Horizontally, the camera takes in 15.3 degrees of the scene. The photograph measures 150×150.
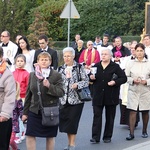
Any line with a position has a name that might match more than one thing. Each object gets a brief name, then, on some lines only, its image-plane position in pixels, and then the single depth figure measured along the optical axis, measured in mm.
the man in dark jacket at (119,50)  14938
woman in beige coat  10445
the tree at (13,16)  35656
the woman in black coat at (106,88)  10016
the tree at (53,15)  39219
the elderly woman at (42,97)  7957
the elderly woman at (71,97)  9062
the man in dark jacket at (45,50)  12211
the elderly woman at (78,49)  19312
